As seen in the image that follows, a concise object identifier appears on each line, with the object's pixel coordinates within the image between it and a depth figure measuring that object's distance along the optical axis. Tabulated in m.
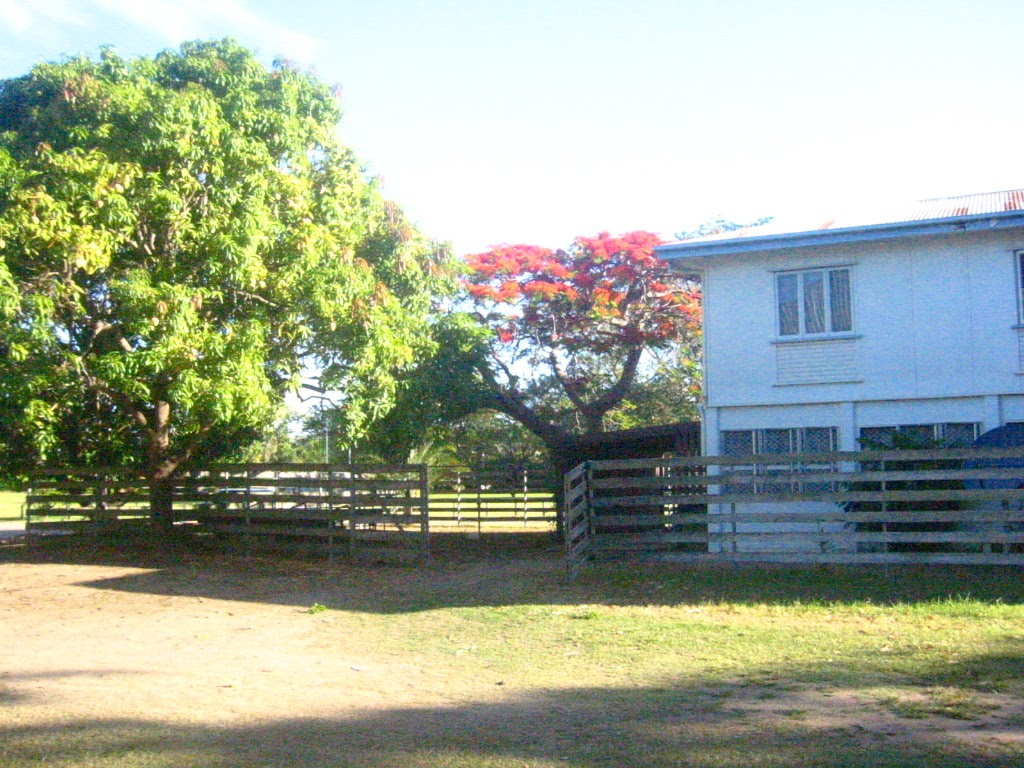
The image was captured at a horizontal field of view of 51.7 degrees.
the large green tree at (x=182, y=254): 15.14
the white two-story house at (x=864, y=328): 16.16
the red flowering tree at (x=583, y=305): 26.78
